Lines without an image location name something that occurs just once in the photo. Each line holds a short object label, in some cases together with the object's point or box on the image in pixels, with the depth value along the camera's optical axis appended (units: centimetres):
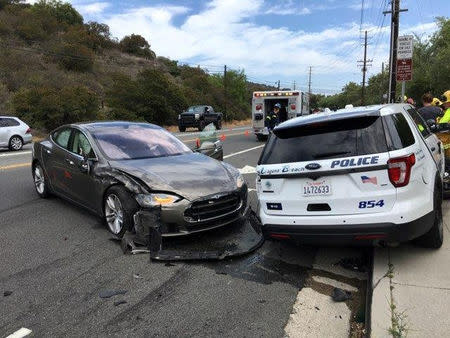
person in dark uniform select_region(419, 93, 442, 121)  823
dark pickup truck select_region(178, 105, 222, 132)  3347
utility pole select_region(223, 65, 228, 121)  6456
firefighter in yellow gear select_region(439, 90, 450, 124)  731
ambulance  2094
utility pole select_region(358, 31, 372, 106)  6975
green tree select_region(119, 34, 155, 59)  7281
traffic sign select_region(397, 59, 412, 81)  1265
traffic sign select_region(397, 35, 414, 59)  1246
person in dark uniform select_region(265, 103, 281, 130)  1816
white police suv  410
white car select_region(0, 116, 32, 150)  1758
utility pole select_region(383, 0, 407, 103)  1959
